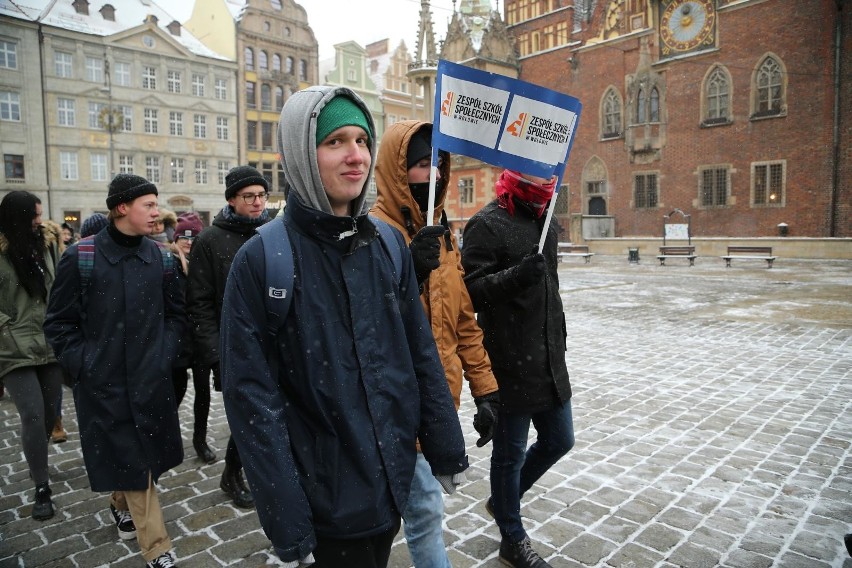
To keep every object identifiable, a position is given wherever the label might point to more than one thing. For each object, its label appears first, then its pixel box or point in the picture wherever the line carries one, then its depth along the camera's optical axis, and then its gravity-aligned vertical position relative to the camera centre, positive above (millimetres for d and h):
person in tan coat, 2516 -73
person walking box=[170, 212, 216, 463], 4641 -1052
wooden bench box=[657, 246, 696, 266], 24986 -581
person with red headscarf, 3098 -532
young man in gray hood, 1712 -379
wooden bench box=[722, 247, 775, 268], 22452 -655
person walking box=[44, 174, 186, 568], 3158 -596
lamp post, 29933 +6316
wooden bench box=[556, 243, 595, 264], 30453 -538
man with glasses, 4152 -127
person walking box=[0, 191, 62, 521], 4043 -606
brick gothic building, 28453 +6516
